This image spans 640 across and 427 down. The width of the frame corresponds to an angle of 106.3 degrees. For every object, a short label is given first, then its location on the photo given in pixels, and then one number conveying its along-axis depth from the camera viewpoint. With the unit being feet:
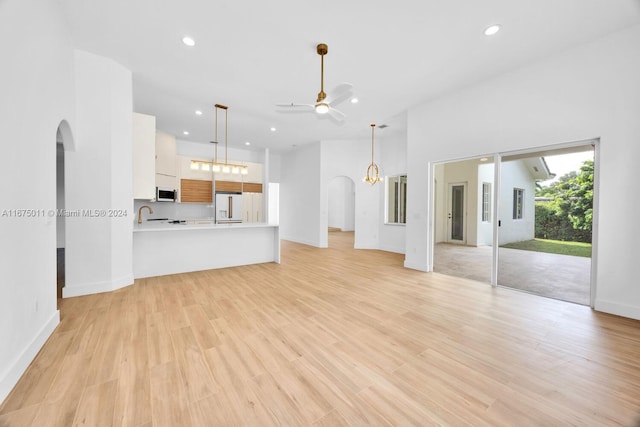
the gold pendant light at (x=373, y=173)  23.32
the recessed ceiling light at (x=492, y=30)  9.07
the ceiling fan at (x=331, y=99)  9.29
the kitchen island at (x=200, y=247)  14.03
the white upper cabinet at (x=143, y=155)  13.14
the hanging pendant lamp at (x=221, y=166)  16.52
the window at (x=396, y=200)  24.24
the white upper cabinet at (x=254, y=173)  27.01
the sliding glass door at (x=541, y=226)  12.01
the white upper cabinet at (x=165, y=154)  20.30
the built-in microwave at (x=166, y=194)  20.69
